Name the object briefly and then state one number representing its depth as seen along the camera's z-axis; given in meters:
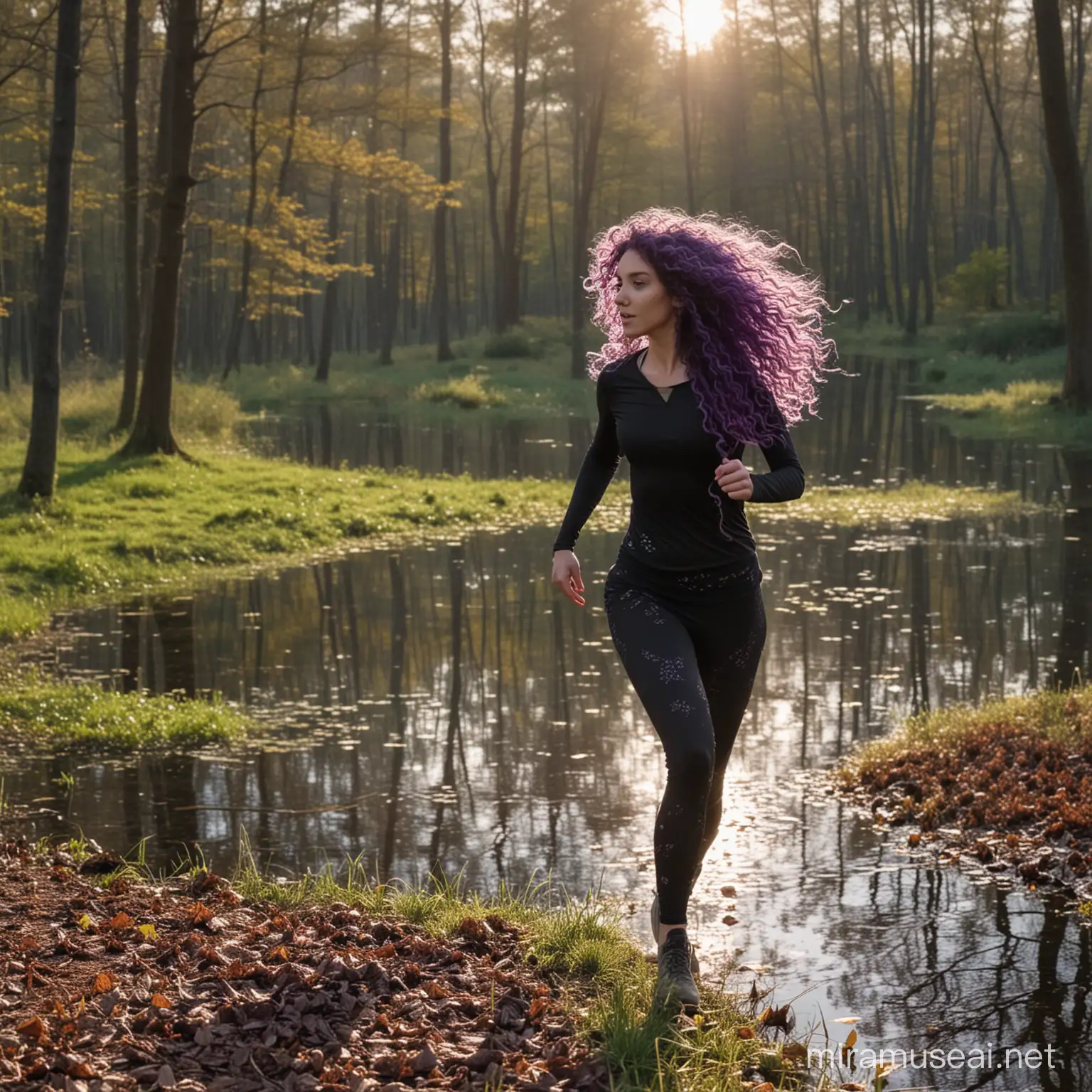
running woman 4.52
